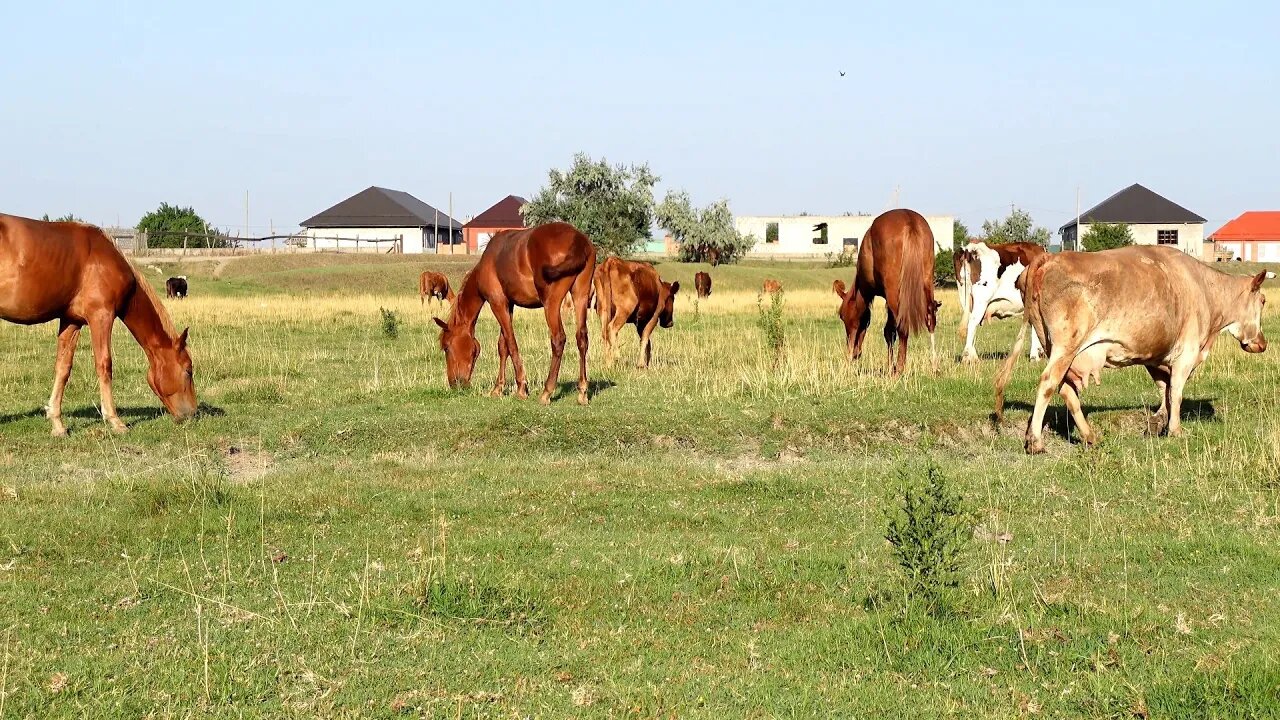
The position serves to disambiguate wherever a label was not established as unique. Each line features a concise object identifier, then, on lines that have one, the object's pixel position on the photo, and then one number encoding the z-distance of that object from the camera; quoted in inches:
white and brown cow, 717.9
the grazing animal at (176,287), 1588.3
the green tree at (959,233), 3614.7
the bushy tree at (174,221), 3595.0
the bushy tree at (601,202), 2610.7
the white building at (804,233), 3816.4
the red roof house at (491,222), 4116.6
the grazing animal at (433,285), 1630.2
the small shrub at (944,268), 2125.2
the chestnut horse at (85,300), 470.3
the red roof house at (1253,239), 3983.8
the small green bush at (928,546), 240.7
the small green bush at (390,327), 932.6
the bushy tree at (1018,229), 3346.5
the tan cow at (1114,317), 422.9
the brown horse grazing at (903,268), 596.7
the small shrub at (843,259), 2974.9
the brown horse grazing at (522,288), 531.8
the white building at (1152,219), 3700.8
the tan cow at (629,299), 731.2
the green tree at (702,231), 3267.7
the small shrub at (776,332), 614.1
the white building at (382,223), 3860.7
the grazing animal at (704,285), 1653.5
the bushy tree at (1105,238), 2613.2
